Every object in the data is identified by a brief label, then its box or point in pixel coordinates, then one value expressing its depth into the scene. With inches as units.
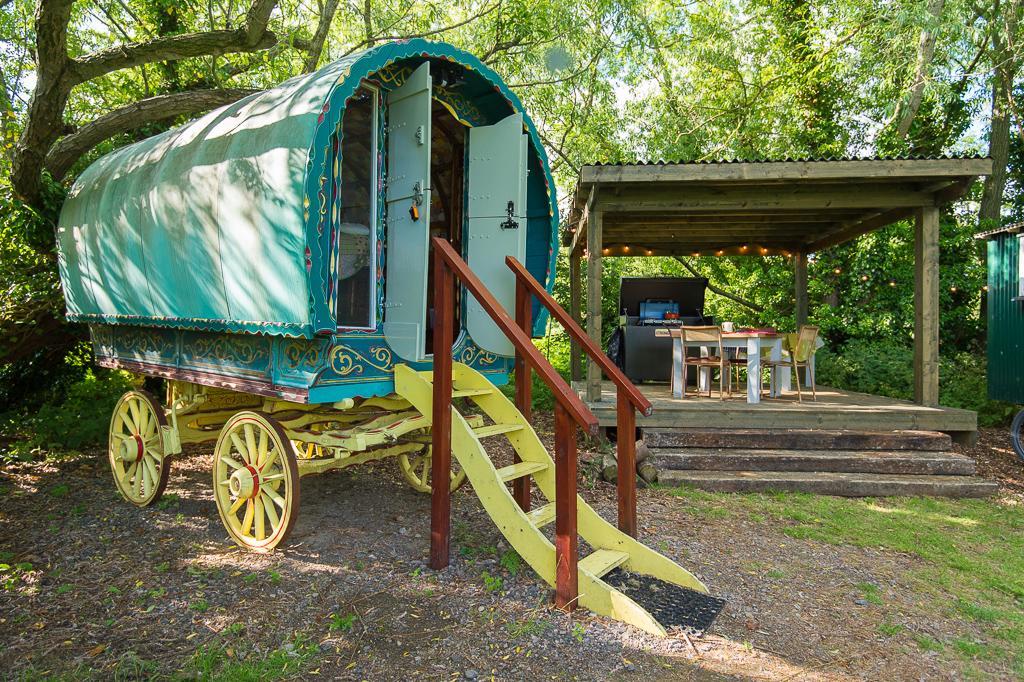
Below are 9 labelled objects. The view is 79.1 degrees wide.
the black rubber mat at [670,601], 120.0
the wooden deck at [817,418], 250.2
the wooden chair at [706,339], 285.1
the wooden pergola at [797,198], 255.3
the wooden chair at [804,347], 282.2
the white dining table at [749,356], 281.0
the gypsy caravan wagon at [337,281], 135.6
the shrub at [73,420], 269.3
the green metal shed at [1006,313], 300.5
